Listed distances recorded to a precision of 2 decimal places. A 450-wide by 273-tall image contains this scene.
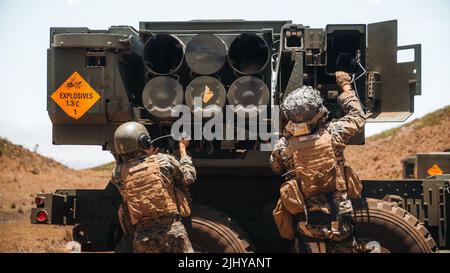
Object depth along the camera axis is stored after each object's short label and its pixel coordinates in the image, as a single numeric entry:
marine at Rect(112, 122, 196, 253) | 12.10
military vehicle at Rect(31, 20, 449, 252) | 12.98
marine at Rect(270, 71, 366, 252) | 12.17
